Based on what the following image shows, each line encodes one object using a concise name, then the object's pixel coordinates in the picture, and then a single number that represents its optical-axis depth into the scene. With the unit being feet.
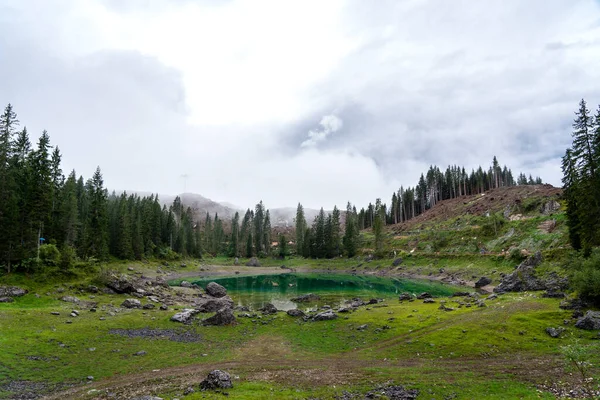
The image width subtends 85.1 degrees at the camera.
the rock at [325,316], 139.95
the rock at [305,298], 207.98
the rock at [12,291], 139.95
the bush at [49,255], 177.68
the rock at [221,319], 131.44
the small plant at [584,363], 47.55
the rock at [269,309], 161.44
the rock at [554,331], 97.71
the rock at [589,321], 99.52
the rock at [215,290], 224.12
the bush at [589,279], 113.60
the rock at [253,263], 542.81
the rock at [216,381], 65.67
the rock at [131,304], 155.22
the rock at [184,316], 134.00
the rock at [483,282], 252.01
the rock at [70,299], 148.36
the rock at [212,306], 156.66
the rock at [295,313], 148.94
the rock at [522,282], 179.21
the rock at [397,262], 422.00
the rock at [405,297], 184.15
